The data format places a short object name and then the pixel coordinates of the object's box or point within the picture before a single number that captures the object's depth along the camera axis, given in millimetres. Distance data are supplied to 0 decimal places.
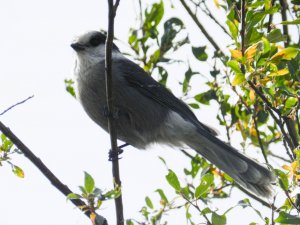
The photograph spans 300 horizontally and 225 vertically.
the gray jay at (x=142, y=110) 8328
